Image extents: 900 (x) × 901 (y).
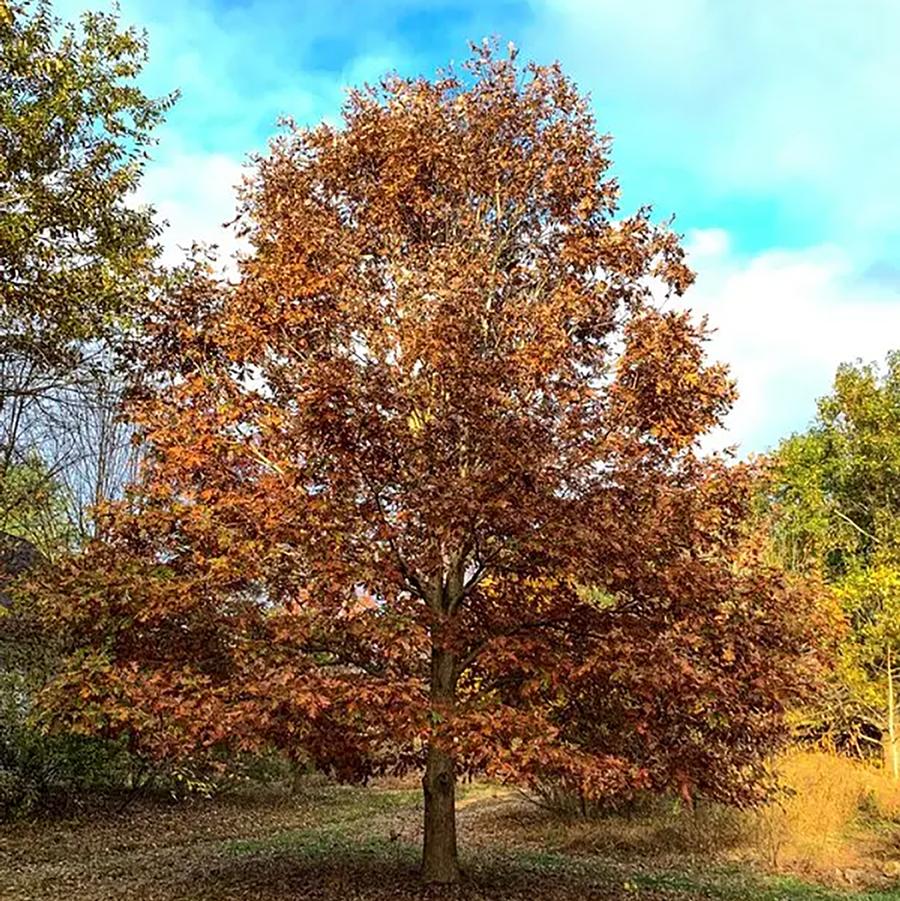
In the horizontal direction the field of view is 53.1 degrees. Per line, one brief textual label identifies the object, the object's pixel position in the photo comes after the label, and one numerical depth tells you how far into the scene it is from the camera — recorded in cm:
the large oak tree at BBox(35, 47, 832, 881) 752
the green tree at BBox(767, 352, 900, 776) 2269
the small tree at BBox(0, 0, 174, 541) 973
